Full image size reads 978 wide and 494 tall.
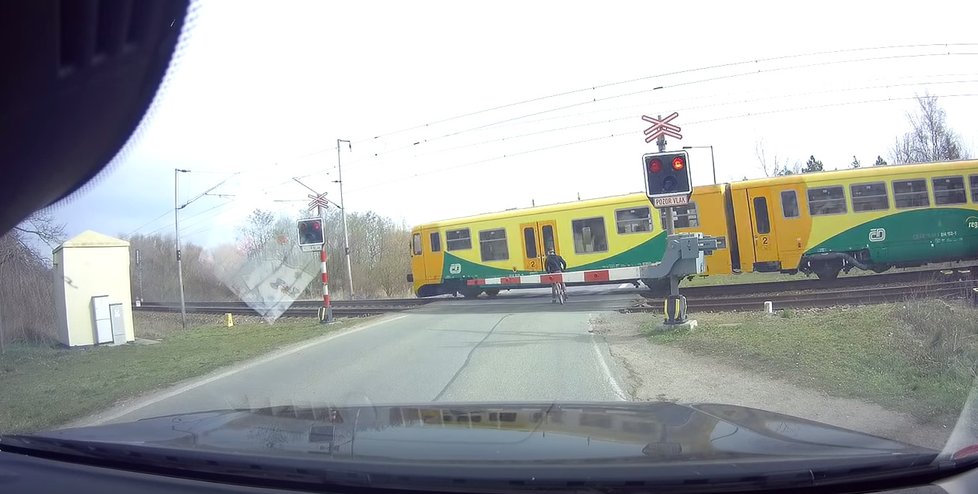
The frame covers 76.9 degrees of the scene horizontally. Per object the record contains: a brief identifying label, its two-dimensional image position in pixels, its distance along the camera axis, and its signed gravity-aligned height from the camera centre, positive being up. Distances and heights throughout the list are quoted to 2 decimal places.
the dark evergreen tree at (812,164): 47.81 +5.14
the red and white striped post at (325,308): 17.67 -0.90
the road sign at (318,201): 20.27 +2.56
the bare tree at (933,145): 32.34 +3.90
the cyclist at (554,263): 18.80 -0.26
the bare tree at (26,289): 13.76 +0.43
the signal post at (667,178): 10.28 +1.09
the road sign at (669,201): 10.30 +0.71
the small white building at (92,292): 14.92 +0.23
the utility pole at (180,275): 22.48 +0.63
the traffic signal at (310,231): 17.86 +1.39
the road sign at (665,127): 10.97 +2.08
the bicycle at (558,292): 18.58 -1.13
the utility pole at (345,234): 29.60 +2.01
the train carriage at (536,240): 19.66 +0.53
